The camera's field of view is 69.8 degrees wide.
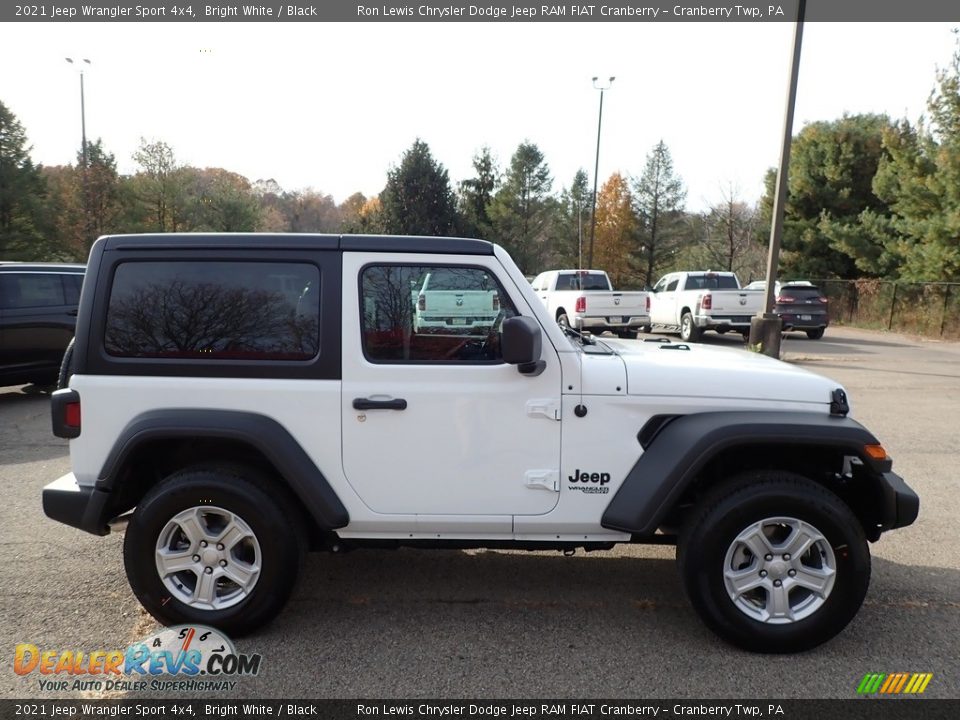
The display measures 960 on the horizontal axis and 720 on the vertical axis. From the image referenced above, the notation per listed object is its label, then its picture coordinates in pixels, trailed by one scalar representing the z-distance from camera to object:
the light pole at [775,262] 11.90
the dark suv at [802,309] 20.06
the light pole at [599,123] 34.03
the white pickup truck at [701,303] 17.78
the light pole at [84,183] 29.69
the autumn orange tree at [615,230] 47.88
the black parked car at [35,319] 9.10
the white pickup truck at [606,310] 16.77
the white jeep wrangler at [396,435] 3.26
